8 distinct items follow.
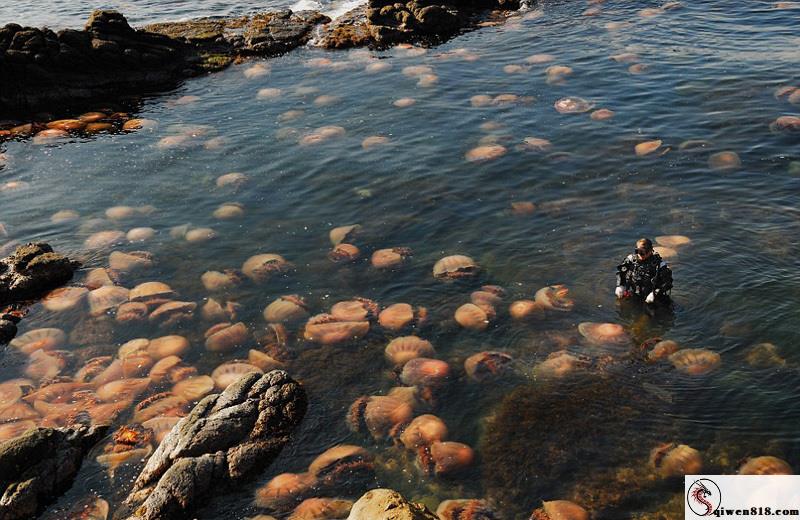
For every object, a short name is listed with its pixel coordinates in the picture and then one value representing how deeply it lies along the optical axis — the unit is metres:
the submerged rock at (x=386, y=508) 8.62
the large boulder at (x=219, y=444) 10.67
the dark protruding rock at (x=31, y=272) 16.53
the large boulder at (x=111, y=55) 27.75
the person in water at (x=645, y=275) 13.65
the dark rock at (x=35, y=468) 10.82
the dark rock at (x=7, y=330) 15.14
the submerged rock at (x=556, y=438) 10.89
